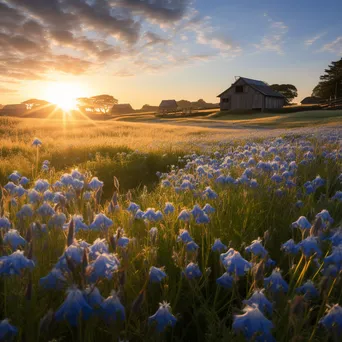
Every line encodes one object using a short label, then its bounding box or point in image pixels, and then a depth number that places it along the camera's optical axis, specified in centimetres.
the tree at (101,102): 12719
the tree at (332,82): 6944
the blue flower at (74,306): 142
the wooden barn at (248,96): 6500
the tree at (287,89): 9944
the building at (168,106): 9712
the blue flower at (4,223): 211
